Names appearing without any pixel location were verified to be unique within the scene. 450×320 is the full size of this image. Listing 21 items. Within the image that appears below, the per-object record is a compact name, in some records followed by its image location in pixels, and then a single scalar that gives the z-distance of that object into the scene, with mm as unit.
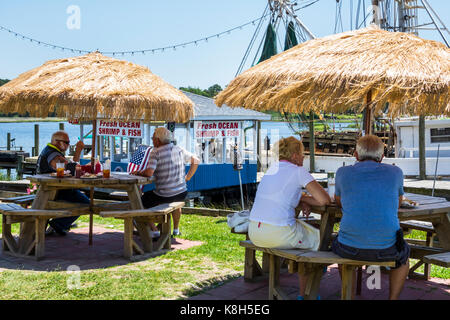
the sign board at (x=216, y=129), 15135
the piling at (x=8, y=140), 30436
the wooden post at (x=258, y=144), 18178
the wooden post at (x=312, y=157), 20422
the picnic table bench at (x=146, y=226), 5359
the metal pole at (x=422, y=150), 16781
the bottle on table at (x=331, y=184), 4309
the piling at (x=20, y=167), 22625
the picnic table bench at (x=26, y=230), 5316
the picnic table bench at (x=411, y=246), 3561
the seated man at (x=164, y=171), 6234
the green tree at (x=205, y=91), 31119
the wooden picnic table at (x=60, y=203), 5504
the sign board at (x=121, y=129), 13088
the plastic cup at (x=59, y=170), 5598
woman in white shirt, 3717
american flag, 6250
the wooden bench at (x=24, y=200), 6488
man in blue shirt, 3414
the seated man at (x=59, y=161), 6090
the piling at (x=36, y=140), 27953
